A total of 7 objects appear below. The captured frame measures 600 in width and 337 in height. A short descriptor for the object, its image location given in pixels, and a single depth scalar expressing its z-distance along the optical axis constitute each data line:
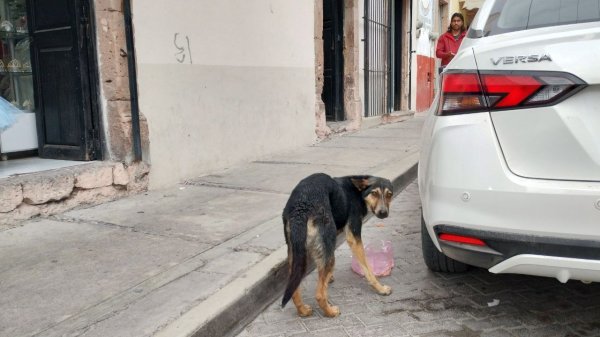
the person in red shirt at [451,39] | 7.75
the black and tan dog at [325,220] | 2.43
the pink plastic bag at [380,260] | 3.23
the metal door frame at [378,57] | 10.89
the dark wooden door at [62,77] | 4.57
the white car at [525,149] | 1.91
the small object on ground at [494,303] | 2.75
